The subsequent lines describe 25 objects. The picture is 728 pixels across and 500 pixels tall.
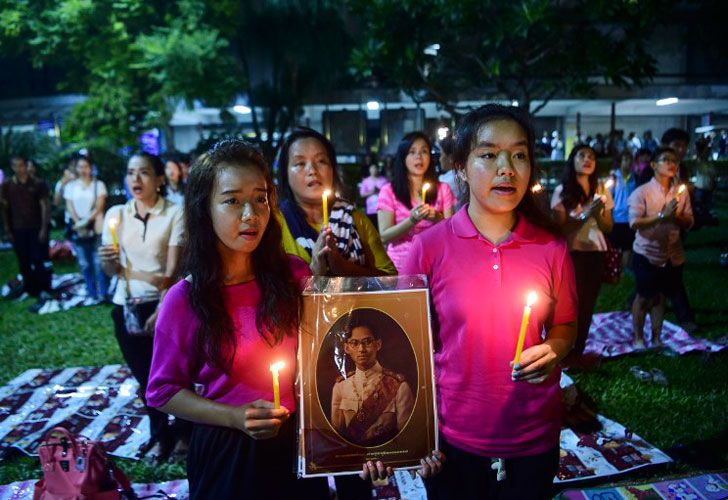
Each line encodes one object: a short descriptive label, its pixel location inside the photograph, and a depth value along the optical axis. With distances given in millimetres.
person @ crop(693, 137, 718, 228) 8812
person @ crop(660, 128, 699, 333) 6074
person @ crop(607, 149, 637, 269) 8430
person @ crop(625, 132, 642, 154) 20438
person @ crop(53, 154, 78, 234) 8625
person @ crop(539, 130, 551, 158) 22506
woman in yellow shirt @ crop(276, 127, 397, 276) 2934
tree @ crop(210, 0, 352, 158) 19359
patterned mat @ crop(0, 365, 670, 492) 3590
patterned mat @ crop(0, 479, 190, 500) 3455
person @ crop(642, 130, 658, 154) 19952
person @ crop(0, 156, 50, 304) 8750
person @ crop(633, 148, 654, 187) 8227
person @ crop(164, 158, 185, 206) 8062
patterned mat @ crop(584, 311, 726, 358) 5492
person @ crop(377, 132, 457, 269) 4355
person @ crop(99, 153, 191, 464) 3578
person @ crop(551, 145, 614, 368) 4875
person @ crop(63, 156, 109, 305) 8219
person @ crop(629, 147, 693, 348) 5191
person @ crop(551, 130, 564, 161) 23156
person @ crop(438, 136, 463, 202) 5208
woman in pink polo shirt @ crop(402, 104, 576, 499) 1927
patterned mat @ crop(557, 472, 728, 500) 3170
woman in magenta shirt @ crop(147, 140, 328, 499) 1793
